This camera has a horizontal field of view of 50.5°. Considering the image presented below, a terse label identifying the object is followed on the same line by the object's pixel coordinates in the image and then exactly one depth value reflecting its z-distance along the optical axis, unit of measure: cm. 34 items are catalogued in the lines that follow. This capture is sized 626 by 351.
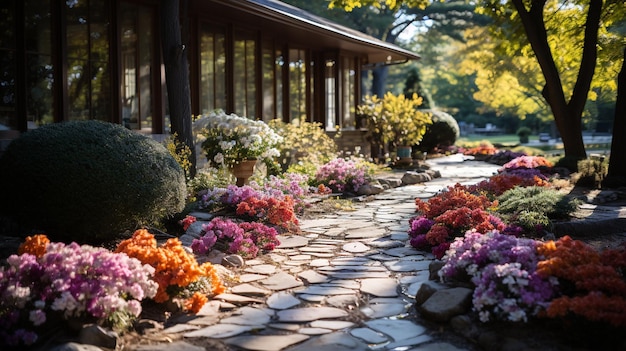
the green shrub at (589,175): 1167
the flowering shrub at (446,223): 649
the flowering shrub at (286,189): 882
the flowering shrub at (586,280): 382
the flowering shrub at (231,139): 999
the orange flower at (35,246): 455
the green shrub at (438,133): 2286
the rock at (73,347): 369
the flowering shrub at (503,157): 1962
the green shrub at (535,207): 705
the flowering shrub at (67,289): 396
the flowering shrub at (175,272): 468
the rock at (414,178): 1367
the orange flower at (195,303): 467
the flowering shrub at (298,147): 1228
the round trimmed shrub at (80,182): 580
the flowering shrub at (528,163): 1426
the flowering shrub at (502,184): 980
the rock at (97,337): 392
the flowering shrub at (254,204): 770
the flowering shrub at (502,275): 411
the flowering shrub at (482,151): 2195
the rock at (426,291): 474
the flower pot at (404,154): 1728
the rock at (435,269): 529
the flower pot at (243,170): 1017
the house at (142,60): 866
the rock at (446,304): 440
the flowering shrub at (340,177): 1150
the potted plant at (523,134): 3644
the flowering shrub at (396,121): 1739
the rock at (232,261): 606
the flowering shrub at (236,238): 625
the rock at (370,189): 1153
